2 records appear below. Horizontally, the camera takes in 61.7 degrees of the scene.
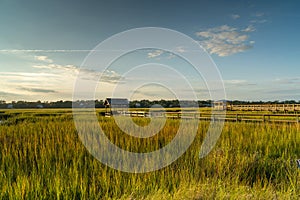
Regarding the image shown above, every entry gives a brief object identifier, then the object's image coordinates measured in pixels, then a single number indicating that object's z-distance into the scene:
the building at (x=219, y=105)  57.99
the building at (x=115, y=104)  47.37
